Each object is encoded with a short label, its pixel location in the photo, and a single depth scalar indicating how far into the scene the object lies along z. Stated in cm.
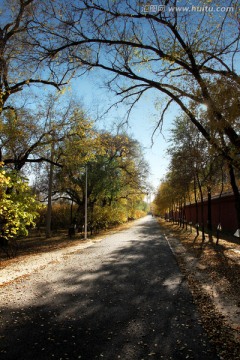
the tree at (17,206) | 1082
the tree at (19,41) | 838
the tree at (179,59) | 659
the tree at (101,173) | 2031
